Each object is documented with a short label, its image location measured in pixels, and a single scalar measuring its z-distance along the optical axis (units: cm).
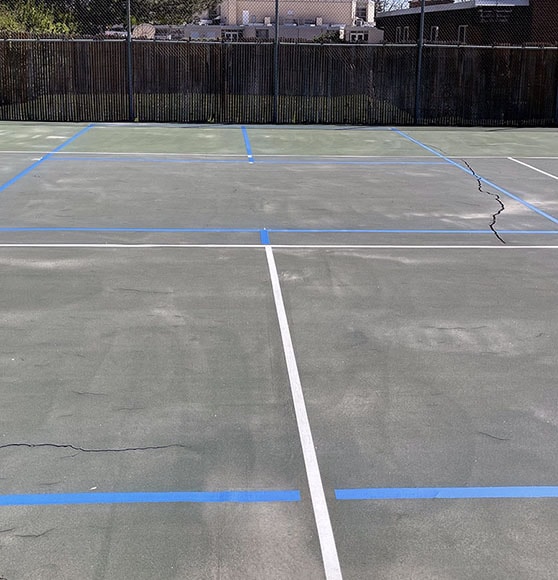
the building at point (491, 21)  2888
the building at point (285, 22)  4441
